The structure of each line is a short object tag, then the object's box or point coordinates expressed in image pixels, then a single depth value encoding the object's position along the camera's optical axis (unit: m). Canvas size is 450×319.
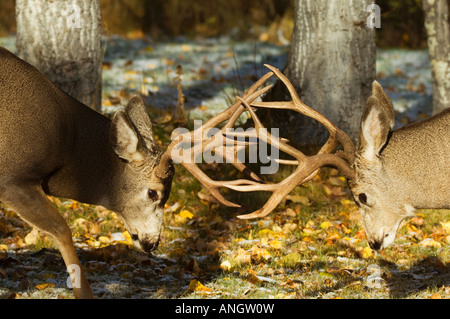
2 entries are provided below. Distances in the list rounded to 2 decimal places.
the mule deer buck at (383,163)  11.63
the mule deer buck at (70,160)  11.36
